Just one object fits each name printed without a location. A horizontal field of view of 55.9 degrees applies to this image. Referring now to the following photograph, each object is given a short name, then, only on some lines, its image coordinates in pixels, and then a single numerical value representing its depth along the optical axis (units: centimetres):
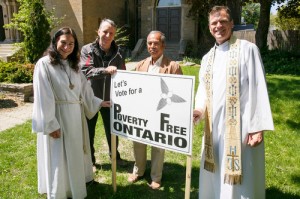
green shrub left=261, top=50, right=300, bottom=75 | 1371
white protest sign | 315
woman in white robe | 327
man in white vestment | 284
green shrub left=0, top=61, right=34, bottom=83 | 977
